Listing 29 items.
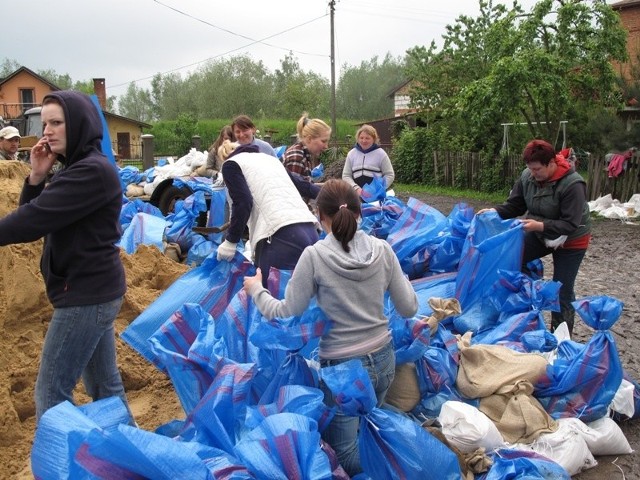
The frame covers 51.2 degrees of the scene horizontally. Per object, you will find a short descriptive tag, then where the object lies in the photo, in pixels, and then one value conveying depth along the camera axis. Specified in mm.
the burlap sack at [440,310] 3410
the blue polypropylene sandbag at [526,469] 2695
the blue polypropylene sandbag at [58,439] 1833
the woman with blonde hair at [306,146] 4789
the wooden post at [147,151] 12578
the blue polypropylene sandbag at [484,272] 4191
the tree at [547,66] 13250
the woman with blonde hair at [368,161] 6594
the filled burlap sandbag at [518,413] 3109
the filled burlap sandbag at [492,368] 3277
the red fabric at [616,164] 12195
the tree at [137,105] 62094
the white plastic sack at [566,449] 3012
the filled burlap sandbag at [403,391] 3102
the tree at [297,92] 45844
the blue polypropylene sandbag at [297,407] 2316
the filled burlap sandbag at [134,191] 9531
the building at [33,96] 36494
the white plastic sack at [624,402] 3527
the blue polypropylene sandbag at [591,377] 3324
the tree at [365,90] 67956
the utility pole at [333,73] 26084
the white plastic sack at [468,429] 2912
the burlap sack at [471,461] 2836
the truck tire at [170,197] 9078
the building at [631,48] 13703
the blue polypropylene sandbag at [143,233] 6708
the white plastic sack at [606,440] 3201
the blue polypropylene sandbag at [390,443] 2363
